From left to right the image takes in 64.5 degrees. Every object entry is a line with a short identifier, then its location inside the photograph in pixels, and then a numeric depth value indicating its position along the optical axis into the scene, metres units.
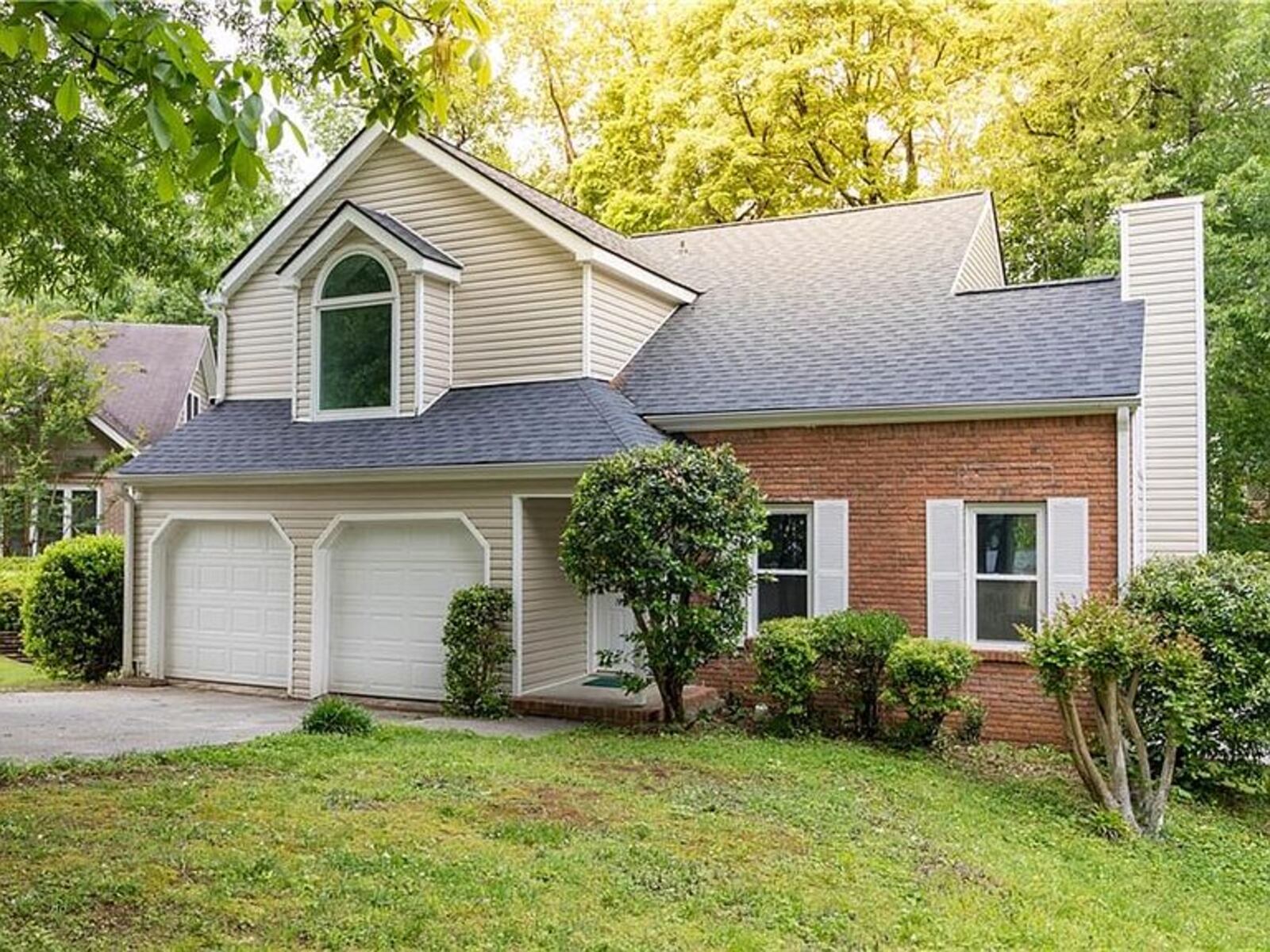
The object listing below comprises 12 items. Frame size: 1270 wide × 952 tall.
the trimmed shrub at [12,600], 17.88
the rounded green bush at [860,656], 10.19
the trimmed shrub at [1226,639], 8.43
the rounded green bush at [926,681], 9.63
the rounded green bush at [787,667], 10.18
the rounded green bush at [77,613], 13.96
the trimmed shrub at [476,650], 10.94
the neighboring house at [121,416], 23.33
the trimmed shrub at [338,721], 9.48
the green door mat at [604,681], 11.91
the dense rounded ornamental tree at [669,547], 9.62
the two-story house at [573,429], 10.71
